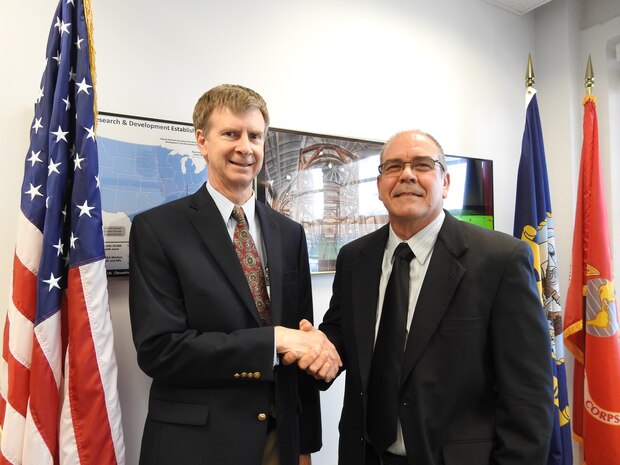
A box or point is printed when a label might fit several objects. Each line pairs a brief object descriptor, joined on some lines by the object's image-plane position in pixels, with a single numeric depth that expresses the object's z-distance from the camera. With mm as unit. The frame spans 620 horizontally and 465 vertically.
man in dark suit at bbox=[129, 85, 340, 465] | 1184
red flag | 2316
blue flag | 2439
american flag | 1283
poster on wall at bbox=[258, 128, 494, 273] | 1952
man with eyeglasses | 1126
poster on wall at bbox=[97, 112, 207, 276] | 1590
